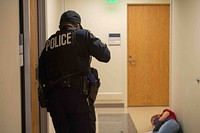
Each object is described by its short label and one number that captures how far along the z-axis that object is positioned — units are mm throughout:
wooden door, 6281
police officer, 2414
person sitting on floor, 3970
